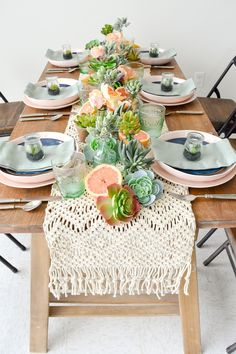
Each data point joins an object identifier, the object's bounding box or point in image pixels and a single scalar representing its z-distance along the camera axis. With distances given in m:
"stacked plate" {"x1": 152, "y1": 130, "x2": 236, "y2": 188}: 0.86
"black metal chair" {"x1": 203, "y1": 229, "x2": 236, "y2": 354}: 1.10
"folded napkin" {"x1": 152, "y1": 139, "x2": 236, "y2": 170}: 0.91
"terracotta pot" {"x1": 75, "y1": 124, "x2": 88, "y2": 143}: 1.05
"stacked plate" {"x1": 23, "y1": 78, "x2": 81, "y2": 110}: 1.29
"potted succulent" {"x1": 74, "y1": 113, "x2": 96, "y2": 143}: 0.90
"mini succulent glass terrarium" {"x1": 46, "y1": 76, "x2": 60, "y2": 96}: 1.36
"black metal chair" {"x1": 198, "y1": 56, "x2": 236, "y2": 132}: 1.80
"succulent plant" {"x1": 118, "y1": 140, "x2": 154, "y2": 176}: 0.79
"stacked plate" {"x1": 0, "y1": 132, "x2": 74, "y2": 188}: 0.86
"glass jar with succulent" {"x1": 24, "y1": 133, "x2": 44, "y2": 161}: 0.94
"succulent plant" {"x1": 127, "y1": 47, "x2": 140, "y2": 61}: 1.63
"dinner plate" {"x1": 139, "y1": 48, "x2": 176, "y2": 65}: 1.70
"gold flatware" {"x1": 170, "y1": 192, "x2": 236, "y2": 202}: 0.82
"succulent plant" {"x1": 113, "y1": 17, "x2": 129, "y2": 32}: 1.61
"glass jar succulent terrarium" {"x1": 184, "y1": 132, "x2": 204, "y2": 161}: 0.93
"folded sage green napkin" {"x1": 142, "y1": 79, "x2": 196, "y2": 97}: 1.37
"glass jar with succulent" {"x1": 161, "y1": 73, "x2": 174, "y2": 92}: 1.38
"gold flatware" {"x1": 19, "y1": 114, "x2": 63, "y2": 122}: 1.21
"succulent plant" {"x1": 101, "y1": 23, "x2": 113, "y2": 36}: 1.60
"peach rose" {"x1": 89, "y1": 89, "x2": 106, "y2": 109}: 0.94
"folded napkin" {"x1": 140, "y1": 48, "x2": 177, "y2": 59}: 1.74
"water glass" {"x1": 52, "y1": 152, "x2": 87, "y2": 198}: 0.82
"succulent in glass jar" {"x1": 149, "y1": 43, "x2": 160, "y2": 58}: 1.74
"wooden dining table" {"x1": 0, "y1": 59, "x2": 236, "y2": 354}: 0.95
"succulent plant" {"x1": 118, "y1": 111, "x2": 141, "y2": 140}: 0.81
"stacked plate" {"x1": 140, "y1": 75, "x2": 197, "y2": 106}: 1.31
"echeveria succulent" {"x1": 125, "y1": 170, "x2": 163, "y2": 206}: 0.77
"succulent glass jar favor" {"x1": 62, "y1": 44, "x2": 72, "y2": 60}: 1.73
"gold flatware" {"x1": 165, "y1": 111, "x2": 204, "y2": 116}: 1.25
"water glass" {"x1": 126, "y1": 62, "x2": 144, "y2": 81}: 1.35
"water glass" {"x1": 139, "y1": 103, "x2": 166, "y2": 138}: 1.05
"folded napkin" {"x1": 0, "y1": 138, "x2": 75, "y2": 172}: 0.92
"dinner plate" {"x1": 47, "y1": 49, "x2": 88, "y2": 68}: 1.70
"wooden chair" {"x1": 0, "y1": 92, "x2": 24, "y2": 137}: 1.75
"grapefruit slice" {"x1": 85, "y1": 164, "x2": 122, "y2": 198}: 0.79
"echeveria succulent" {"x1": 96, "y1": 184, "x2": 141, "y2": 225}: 0.71
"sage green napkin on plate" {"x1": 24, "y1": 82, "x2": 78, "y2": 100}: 1.35
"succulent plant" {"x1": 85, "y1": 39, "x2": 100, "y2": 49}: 1.50
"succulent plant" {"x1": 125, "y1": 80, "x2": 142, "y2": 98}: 1.02
